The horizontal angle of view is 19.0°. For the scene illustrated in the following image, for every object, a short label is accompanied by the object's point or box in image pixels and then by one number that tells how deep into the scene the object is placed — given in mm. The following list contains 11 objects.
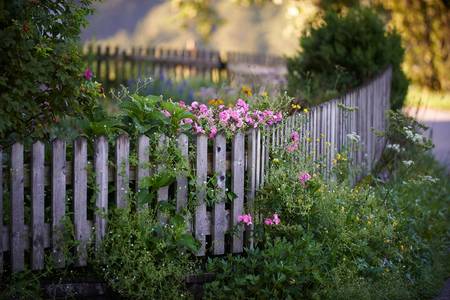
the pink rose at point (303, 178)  9645
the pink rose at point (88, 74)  9349
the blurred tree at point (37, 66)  7867
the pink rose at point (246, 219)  9235
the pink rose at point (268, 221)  9300
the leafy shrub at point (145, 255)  8460
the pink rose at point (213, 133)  9229
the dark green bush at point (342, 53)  15500
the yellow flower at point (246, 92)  11517
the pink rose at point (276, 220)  9294
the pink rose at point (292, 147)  9919
